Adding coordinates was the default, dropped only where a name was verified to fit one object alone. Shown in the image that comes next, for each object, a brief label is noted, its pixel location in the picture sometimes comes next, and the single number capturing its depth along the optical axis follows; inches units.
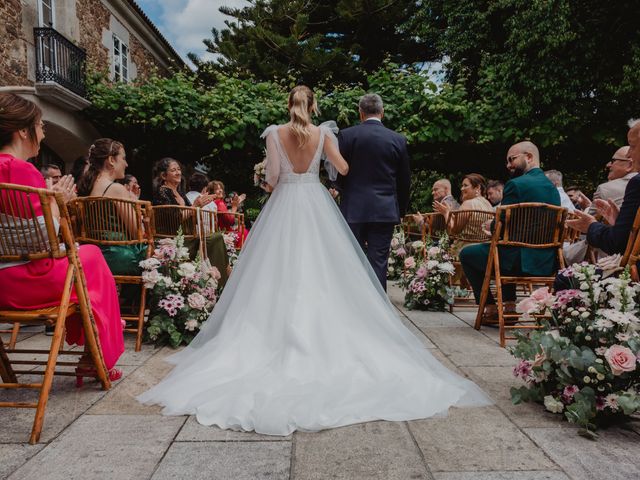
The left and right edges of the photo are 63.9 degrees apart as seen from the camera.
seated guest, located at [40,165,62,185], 242.8
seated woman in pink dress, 101.1
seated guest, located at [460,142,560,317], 168.2
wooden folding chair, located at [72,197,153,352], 151.8
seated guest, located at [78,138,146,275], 160.4
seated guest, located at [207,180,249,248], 277.8
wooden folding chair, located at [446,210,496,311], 203.6
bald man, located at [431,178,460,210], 271.2
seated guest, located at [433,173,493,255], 210.1
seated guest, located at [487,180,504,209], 284.8
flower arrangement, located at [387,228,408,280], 320.2
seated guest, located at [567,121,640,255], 104.7
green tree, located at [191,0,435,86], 639.1
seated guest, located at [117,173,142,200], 241.4
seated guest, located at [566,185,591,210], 148.8
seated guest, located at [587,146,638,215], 156.9
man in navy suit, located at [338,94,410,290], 180.4
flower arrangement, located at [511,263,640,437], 90.5
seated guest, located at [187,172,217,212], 302.0
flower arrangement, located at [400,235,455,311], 212.4
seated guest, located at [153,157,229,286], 199.0
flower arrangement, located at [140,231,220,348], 154.0
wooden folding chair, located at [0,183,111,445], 93.4
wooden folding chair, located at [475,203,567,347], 164.4
